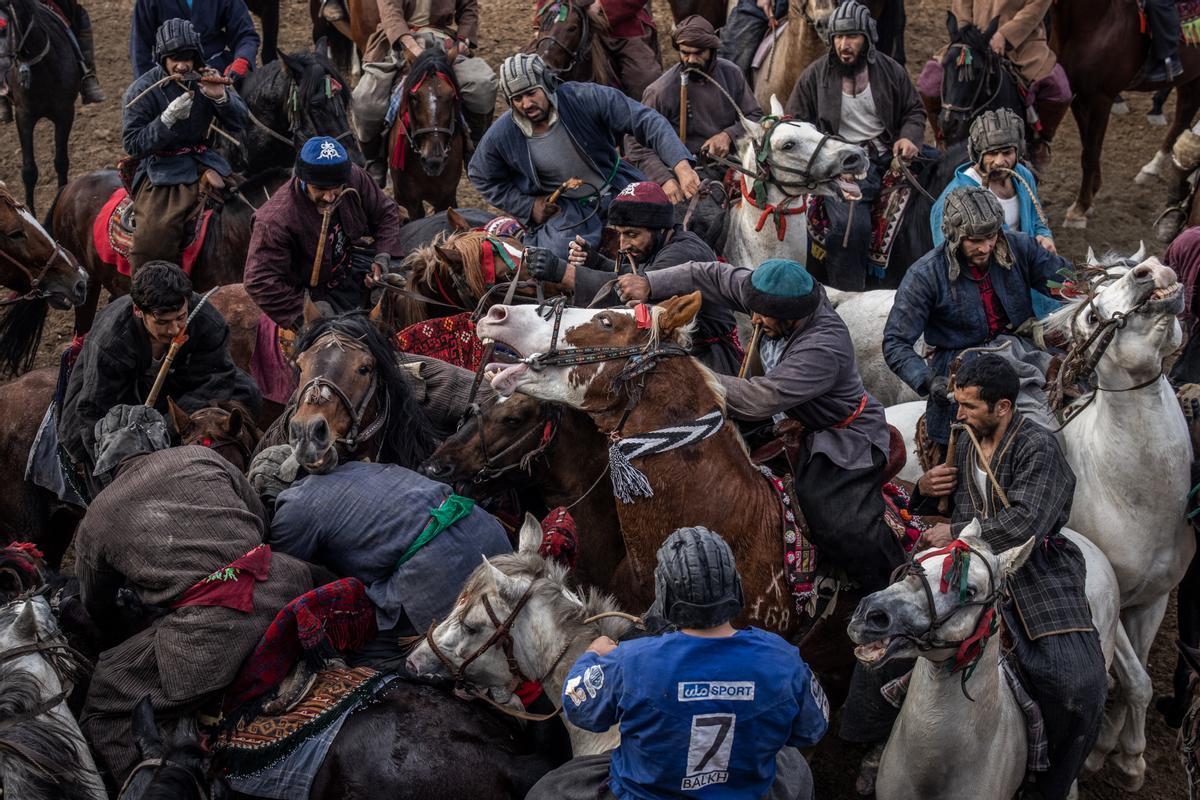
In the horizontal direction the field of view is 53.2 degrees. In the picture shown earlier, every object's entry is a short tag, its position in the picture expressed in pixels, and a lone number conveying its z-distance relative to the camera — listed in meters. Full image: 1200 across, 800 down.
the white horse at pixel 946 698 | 3.85
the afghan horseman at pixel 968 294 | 5.84
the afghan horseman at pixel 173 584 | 4.10
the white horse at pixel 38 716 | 3.66
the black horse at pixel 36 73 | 10.58
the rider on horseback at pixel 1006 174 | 6.96
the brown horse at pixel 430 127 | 8.93
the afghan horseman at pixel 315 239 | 6.49
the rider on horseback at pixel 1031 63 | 9.32
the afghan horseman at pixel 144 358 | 5.48
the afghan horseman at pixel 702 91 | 8.36
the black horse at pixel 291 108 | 9.12
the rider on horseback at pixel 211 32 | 9.17
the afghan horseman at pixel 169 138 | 7.96
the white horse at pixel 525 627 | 3.98
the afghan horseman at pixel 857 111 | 7.98
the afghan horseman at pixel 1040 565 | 4.57
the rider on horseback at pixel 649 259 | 5.64
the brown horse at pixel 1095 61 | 10.42
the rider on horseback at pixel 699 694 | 3.34
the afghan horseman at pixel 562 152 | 7.02
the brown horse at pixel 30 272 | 7.18
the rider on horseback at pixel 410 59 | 9.52
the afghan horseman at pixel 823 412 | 4.68
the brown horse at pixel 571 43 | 9.63
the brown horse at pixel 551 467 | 4.93
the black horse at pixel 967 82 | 8.94
